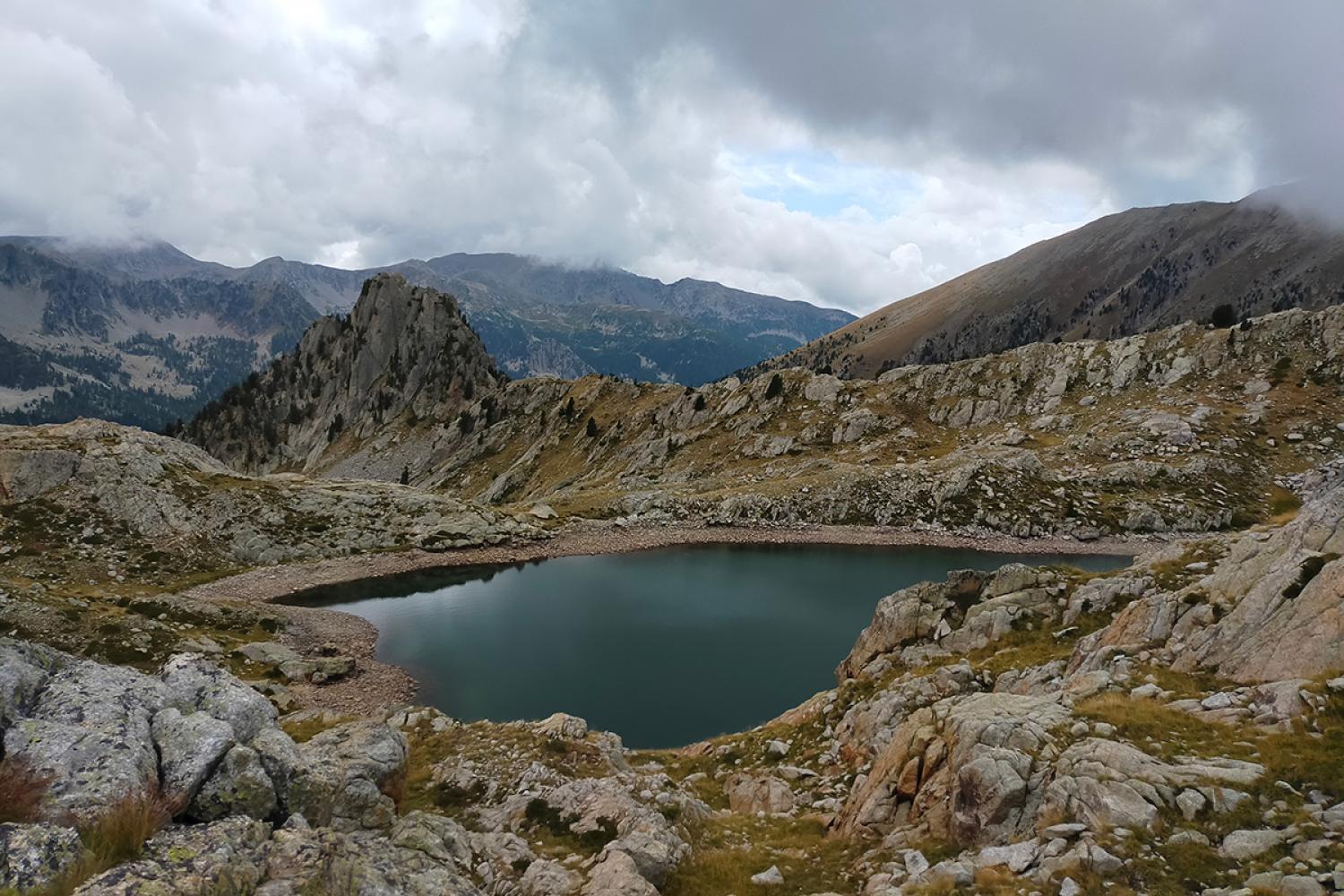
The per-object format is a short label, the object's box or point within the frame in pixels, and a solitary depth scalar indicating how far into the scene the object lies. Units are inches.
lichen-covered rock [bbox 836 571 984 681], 1238.9
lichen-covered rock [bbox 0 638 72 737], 494.9
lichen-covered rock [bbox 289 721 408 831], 580.4
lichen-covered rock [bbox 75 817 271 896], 366.3
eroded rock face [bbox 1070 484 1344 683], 678.5
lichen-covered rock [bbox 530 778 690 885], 653.3
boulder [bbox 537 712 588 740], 985.6
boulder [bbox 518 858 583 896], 600.4
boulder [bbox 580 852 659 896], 590.6
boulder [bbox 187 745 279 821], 496.4
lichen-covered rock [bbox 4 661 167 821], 437.4
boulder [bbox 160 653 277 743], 609.0
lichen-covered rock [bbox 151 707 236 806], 496.7
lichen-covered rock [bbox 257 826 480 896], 443.2
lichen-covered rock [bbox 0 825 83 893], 344.5
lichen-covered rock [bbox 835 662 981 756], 930.7
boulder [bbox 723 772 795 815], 877.8
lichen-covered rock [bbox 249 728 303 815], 562.5
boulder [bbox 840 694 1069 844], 597.0
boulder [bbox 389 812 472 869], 604.7
